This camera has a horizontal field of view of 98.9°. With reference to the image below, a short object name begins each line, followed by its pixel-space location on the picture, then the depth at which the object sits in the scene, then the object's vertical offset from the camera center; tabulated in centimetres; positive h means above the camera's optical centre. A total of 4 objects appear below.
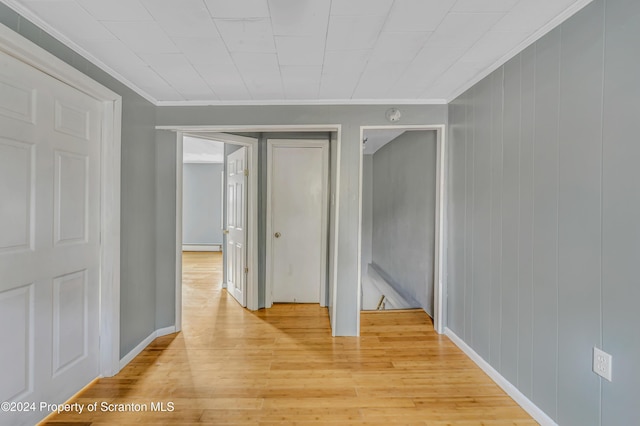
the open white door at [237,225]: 333 -17
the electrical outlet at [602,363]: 122 -68
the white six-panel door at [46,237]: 141 -16
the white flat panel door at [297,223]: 341 -14
